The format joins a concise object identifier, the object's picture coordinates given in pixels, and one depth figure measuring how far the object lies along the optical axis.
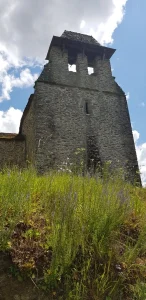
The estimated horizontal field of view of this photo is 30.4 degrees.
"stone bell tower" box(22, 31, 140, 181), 13.62
